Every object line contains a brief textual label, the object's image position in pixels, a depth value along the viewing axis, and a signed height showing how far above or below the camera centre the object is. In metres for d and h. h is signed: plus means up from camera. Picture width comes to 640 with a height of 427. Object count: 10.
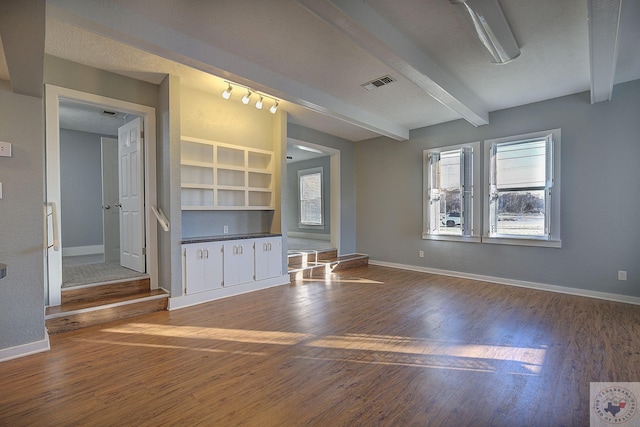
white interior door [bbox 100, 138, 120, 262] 4.95 +0.25
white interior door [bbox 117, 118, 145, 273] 3.90 +0.24
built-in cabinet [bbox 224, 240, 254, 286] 4.15 -0.72
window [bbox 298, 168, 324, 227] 8.60 +0.44
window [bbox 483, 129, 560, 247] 4.34 +0.31
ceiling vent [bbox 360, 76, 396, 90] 3.63 +1.62
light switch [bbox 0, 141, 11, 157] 2.40 +0.52
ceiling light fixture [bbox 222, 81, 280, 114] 3.86 +1.61
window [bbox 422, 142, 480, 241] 5.14 +0.30
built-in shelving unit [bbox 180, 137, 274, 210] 4.23 +0.56
